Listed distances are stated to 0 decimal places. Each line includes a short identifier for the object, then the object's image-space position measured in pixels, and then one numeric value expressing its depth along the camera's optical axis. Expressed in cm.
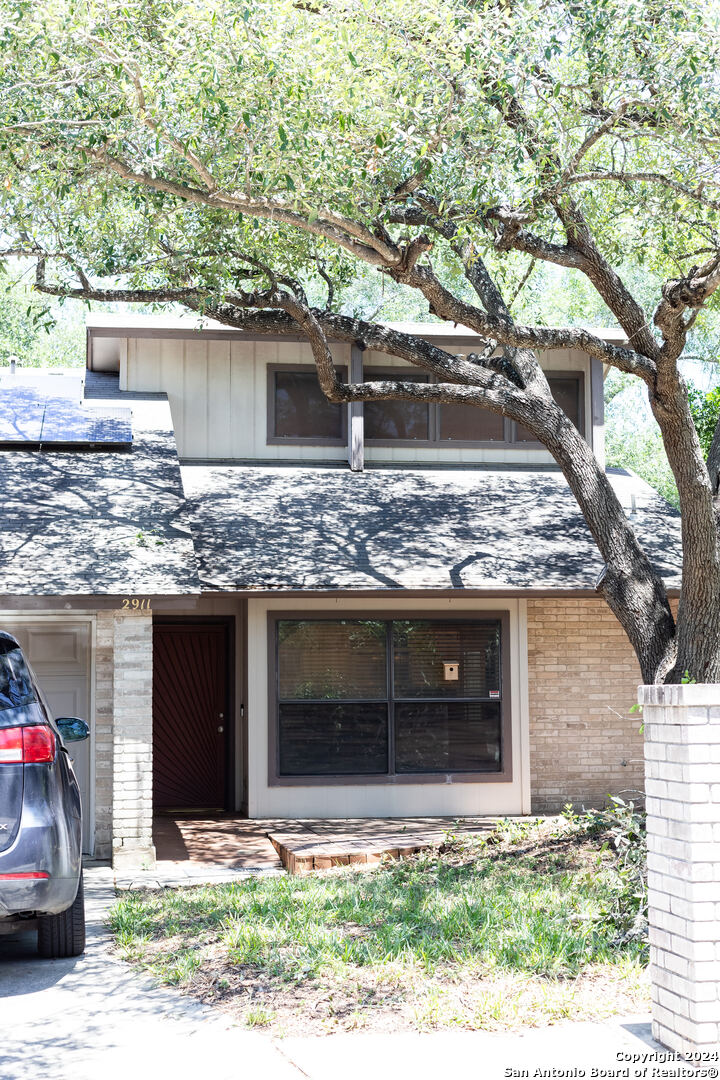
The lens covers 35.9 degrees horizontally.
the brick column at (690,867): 441
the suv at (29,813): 557
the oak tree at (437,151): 795
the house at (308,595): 1054
